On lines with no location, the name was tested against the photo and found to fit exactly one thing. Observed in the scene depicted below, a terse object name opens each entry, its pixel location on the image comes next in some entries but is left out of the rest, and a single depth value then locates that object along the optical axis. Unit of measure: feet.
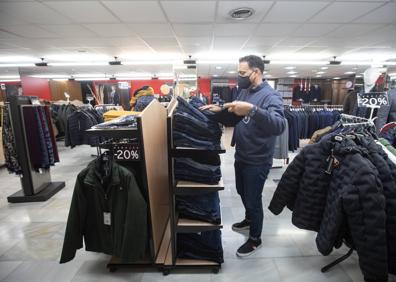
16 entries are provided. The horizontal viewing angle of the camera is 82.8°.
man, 5.88
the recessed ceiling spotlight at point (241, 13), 10.86
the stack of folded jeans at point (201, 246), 6.18
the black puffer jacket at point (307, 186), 4.88
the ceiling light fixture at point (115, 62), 23.65
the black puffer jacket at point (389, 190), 4.06
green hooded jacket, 5.23
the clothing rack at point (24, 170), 10.05
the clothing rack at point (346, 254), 6.15
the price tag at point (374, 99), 7.24
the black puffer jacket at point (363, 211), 3.93
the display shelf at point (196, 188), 5.36
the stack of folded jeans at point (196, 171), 5.44
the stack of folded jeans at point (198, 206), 5.81
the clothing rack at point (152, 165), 4.97
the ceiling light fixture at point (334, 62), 24.62
